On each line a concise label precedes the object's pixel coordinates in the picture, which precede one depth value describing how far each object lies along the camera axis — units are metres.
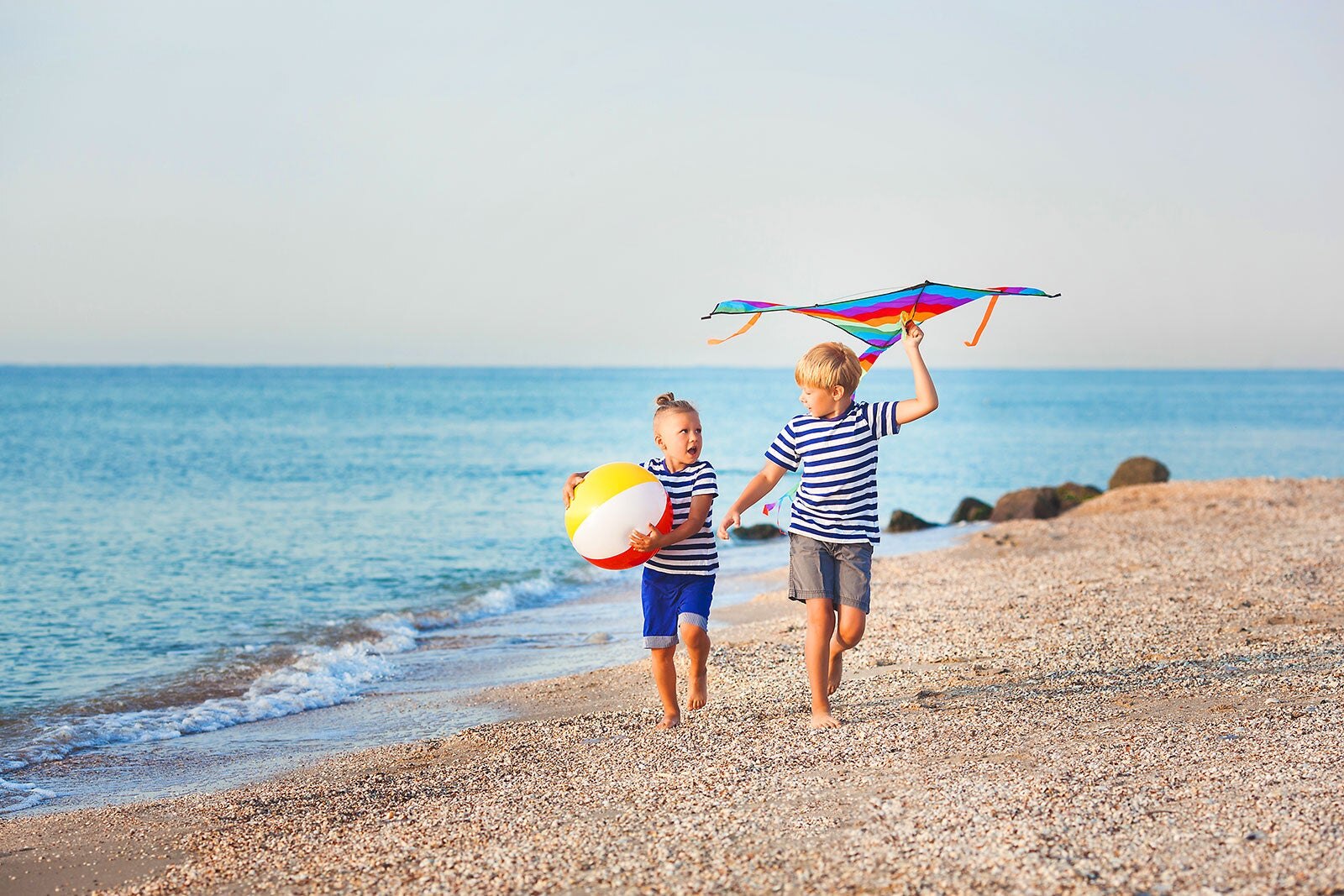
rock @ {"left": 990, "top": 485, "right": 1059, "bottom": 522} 20.72
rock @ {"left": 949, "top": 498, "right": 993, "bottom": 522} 22.14
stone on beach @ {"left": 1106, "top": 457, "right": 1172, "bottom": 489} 24.62
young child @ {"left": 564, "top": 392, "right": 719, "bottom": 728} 5.89
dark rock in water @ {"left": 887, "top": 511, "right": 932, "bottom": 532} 20.95
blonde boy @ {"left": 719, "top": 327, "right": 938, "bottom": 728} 5.80
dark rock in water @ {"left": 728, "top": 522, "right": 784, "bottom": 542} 20.08
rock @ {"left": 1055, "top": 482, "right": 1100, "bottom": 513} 23.25
